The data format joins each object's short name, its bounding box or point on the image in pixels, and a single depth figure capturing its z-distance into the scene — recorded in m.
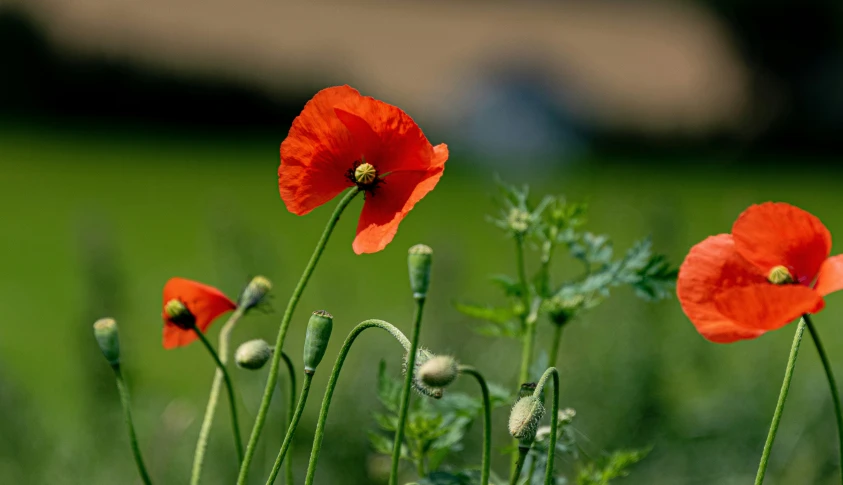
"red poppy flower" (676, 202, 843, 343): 1.72
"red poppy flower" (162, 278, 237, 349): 1.78
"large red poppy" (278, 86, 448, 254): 1.74
